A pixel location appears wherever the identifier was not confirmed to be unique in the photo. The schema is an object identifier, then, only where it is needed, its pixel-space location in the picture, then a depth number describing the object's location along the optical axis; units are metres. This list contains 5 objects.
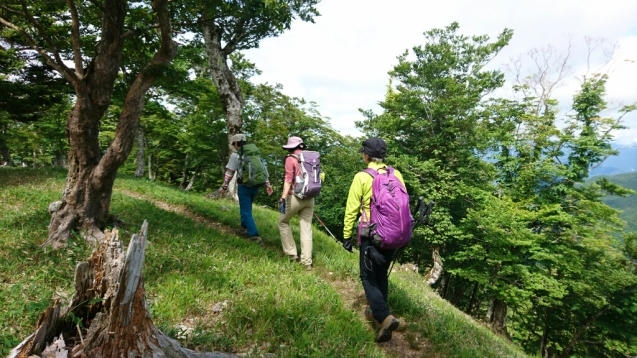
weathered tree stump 1.94
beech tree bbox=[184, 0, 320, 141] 11.95
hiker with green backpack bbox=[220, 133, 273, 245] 6.74
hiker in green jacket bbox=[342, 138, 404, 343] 4.10
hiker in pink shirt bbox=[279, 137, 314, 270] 5.81
